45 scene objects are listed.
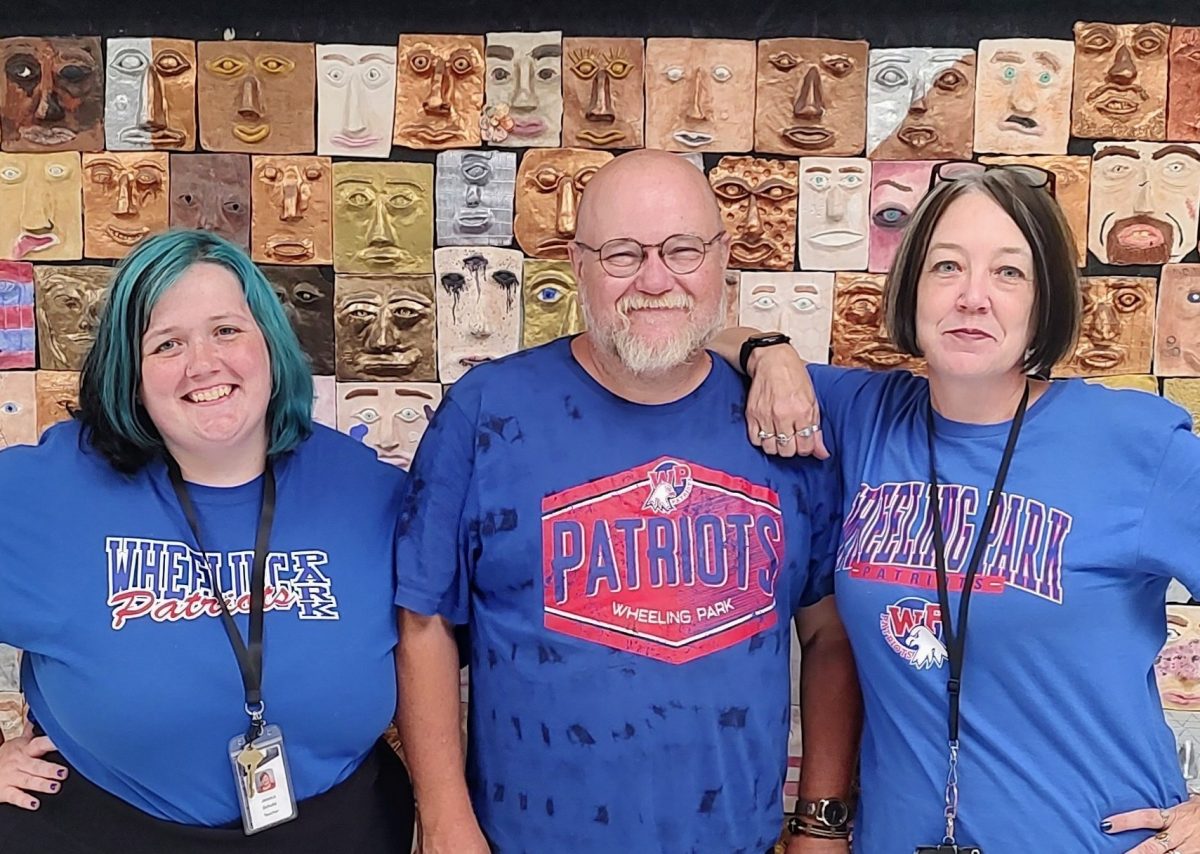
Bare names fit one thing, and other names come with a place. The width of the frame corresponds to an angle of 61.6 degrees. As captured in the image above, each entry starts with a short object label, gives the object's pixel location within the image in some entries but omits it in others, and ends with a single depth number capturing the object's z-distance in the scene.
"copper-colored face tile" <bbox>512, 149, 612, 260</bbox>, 1.83
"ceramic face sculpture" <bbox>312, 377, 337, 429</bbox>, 1.88
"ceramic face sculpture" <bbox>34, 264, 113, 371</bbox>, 1.87
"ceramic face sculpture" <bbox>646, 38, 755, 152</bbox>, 1.81
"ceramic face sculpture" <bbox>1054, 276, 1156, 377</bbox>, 1.85
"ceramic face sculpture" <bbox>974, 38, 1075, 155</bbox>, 1.80
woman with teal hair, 1.26
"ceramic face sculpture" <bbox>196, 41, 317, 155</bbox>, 1.81
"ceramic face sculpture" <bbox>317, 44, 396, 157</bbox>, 1.81
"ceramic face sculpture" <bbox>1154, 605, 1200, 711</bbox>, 1.90
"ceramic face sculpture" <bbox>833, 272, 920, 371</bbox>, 1.86
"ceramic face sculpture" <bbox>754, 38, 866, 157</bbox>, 1.80
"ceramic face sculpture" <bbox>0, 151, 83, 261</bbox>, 1.84
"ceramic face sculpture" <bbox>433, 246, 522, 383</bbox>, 1.85
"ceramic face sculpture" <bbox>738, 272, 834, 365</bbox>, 1.86
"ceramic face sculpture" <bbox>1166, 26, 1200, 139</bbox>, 1.79
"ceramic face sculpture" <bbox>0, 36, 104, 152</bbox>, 1.82
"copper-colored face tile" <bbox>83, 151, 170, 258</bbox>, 1.83
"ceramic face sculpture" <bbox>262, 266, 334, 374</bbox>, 1.85
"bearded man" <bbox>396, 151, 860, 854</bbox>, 1.32
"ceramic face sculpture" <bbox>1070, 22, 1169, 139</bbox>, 1.79
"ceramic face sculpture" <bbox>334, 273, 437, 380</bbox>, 1.85
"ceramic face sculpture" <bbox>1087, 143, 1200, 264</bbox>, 1.82
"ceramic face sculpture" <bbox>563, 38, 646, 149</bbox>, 1.80
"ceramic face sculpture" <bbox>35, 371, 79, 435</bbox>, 1.89
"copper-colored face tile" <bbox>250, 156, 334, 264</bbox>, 1.83
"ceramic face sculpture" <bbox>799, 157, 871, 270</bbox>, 1.83
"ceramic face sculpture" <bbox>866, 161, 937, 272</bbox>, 1.82
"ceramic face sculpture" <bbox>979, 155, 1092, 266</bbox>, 1.82
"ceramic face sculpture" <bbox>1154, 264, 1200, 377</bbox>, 1.84
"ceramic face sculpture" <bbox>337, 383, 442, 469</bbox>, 1.88
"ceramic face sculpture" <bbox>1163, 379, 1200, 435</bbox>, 1.86
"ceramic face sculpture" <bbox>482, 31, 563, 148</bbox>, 1.81
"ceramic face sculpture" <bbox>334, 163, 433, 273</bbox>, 1.83
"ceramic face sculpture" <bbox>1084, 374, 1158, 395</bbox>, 1.87
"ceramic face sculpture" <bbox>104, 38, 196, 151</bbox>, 1.81
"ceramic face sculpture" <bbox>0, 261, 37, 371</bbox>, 1.86
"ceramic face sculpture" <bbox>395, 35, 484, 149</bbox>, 1.81
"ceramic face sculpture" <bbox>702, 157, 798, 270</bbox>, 1.83
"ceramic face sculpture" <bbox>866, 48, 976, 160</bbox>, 1.80
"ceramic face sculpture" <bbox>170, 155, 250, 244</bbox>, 1.83
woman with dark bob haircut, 1.20
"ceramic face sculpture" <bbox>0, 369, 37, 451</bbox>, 1.89
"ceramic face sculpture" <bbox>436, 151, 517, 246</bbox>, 1.83
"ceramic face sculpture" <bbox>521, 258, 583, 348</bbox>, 1.86
